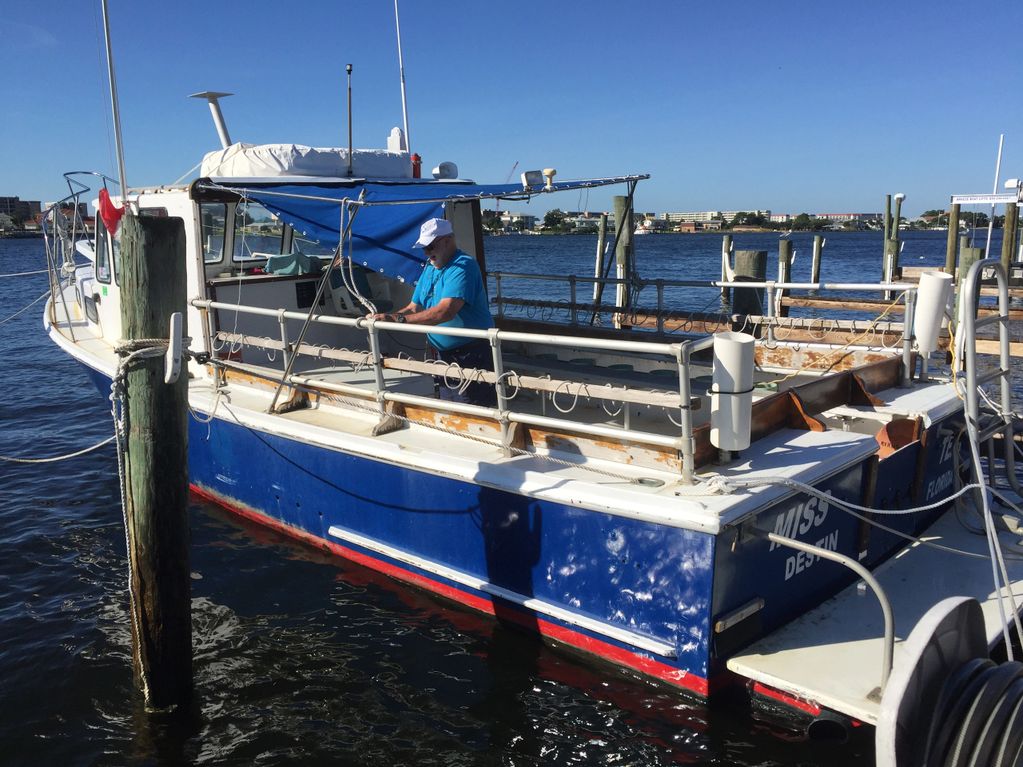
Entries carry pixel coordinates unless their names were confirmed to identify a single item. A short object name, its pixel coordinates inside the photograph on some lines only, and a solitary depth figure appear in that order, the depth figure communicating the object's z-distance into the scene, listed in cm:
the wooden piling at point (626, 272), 832
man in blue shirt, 579
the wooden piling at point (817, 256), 1802
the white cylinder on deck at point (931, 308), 578
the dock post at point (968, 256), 1775
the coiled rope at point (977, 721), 362
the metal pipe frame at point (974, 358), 451
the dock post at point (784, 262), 1478
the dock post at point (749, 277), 1107
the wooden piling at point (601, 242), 1349
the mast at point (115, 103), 609
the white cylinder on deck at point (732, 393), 443
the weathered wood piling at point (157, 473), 457
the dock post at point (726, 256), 1149
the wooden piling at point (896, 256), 2031
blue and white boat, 457
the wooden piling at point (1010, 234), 1775
